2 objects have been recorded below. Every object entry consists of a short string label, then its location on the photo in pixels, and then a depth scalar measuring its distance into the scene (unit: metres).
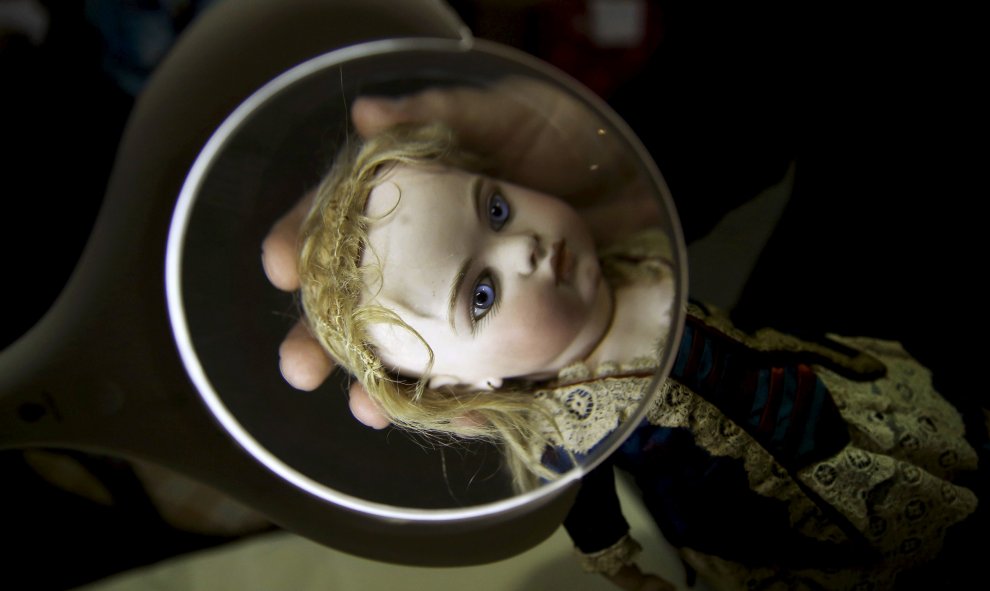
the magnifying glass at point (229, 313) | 0.26
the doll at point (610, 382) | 0.28
